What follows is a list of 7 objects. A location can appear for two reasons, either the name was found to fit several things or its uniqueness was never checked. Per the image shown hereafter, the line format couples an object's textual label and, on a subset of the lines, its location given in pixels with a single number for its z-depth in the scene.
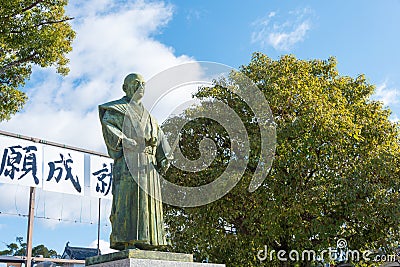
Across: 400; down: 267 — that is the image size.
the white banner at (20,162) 10.43
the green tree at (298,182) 10.64
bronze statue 4.79
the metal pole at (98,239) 14.13
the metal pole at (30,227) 10.76
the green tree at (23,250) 24.16
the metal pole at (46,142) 10.69
